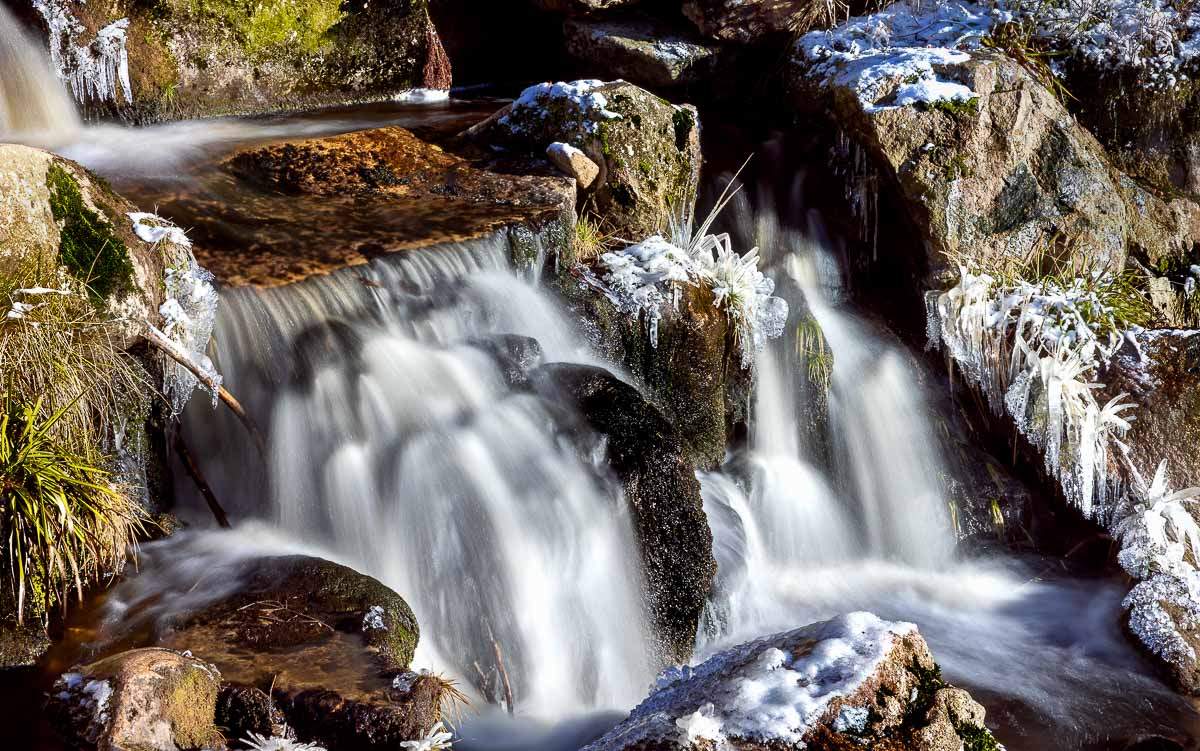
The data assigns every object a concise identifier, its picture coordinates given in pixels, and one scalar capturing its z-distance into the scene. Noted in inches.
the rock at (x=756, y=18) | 315.9
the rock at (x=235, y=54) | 295.7
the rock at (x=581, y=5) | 335.3
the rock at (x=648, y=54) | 321.7
